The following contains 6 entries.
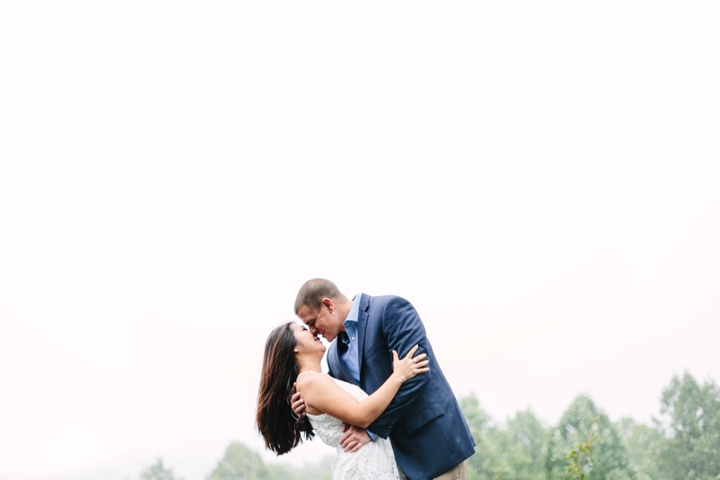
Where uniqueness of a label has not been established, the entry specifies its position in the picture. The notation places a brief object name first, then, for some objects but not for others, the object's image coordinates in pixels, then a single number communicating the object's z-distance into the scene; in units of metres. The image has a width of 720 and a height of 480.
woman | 4.98
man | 5.10
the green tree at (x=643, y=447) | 51.84
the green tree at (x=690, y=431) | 49.34
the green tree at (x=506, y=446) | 54.39
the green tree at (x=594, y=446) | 44.53
